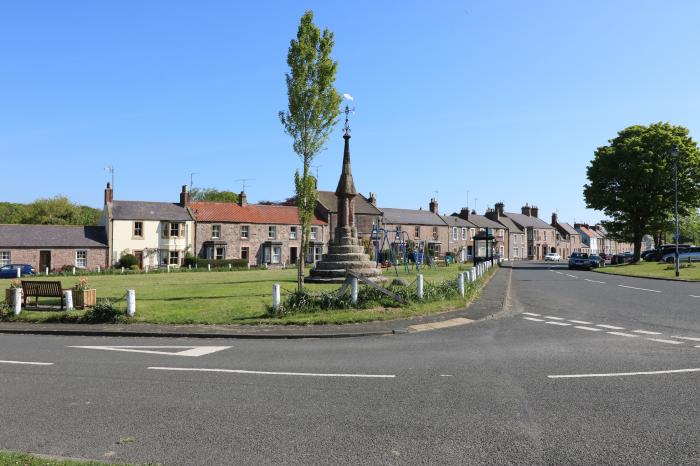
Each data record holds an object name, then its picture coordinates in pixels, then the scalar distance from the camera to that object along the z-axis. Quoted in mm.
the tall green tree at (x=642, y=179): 49062
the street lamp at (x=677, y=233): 32719
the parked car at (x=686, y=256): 48162
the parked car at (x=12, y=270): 44500
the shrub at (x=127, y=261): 51562
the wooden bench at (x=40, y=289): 17141
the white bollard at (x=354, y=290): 15930
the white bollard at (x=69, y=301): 15888
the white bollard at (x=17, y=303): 15891
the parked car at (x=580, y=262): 51250
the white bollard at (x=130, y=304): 15000
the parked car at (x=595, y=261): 51781
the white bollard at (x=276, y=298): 14961
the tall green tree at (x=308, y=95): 18547
